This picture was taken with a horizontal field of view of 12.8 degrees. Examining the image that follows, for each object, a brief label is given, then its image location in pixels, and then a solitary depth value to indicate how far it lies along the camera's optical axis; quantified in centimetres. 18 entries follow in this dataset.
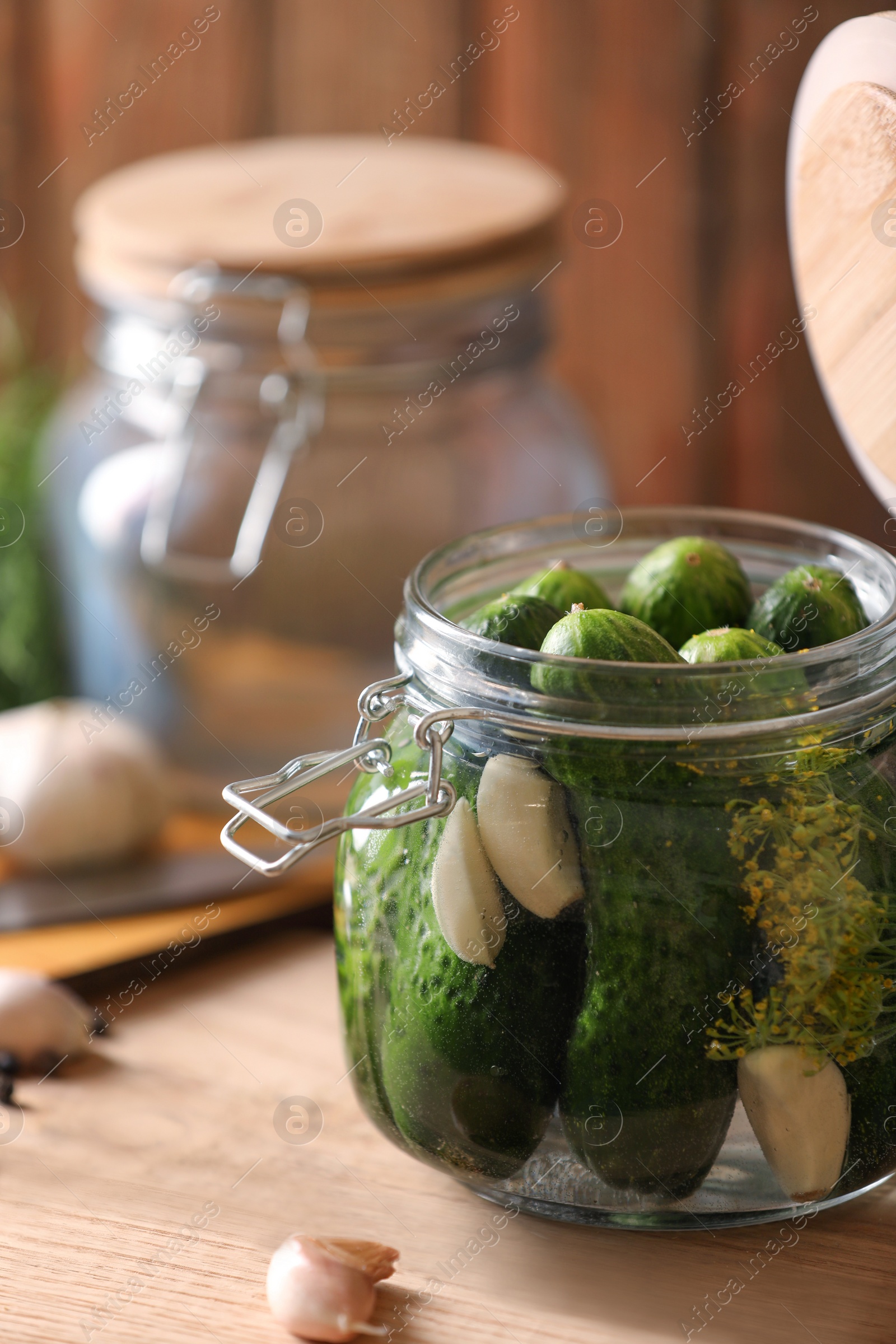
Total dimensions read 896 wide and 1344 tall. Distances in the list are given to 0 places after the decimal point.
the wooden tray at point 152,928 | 83
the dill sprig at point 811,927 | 69
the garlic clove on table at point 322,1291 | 69
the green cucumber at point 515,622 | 71
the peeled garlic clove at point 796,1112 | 69
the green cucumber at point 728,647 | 70
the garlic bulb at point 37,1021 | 78
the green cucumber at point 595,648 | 69
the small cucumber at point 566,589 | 73
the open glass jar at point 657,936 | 69
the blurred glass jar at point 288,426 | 87
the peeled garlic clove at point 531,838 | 69
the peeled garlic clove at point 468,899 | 69
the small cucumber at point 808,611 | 72
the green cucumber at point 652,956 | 69
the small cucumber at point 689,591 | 73
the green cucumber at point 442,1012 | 69
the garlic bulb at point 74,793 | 88
